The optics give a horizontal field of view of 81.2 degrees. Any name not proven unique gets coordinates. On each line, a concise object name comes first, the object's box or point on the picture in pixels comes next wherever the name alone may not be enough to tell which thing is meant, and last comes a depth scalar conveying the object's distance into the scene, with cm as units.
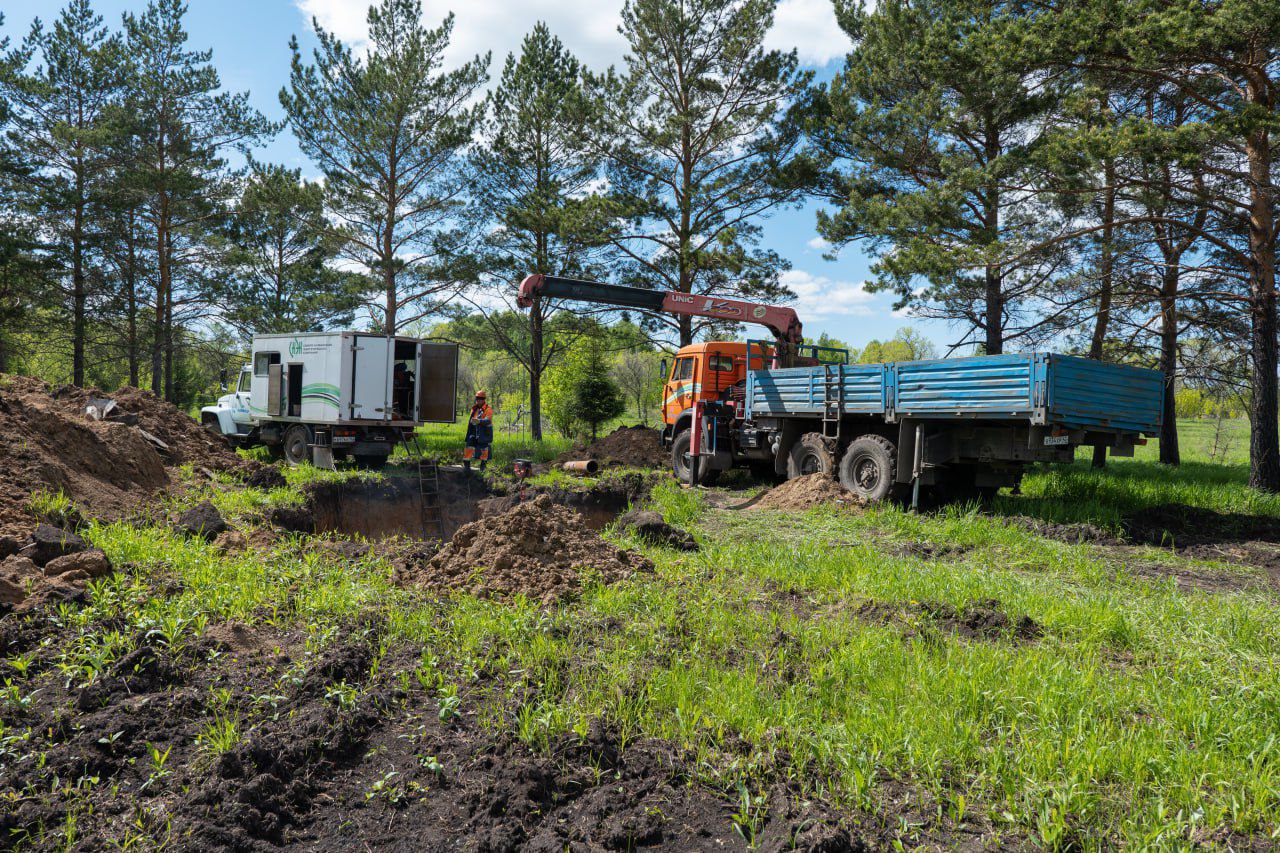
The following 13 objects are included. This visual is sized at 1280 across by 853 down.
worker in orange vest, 1570
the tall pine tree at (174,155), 2345
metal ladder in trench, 1252
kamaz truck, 913
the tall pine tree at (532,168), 2188
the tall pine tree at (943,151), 1334
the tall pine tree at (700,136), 1983
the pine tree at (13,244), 2225
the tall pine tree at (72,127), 2273
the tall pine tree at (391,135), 2112
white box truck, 1416
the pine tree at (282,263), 2177
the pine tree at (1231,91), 1016
